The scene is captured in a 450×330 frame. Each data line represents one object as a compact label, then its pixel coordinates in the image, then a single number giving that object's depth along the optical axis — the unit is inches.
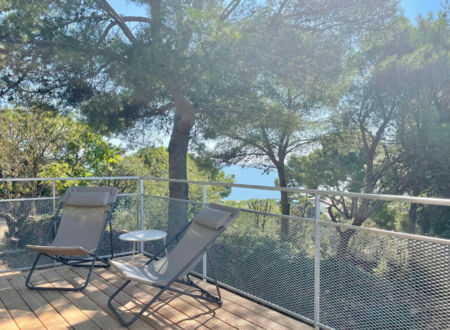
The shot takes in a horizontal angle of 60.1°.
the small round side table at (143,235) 163.0
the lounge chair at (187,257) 122.4
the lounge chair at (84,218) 169.8
